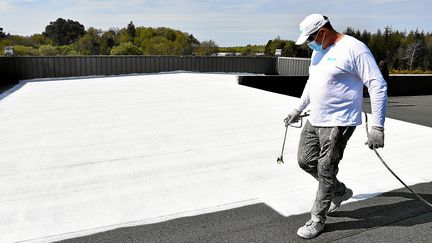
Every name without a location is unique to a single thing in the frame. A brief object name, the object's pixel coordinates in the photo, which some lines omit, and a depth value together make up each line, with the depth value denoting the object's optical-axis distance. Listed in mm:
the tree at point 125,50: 101994
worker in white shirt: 2889
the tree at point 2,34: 125812
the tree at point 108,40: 121875
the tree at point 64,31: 146500
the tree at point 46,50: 101012
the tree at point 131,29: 153500
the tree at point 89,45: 120125
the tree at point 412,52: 94150
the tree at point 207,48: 127812
